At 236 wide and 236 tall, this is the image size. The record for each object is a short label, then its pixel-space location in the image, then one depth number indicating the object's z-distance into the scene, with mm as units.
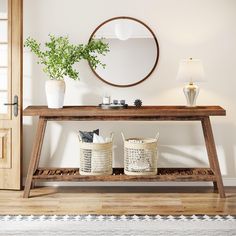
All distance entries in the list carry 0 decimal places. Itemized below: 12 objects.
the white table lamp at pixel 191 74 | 4477
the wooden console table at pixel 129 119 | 4352
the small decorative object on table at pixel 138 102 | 4594
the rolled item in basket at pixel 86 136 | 4508
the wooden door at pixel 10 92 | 4629
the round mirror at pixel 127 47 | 4766
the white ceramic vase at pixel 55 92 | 4465
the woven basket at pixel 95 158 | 4398
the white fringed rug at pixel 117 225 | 3516
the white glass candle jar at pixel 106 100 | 4547
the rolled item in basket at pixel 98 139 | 4441
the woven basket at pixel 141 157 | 4406
